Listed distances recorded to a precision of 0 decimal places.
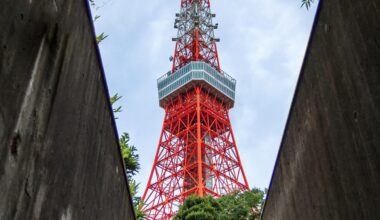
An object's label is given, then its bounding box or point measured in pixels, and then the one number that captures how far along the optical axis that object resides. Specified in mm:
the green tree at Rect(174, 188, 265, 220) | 17500
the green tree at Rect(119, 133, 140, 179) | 8649
